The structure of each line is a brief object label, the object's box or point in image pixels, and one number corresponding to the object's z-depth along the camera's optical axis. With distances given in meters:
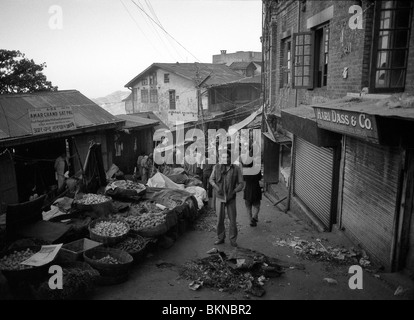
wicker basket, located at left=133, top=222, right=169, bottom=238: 7.93
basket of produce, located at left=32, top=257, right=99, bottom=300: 5.41
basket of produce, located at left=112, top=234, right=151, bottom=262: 7.15
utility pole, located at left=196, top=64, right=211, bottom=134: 29.80
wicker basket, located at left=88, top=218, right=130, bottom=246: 7.22
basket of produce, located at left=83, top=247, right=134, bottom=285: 6.24
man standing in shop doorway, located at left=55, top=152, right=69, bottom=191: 12.34
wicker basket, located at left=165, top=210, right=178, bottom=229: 8.59
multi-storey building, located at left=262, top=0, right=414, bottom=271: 5.79
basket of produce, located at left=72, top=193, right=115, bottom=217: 8.81
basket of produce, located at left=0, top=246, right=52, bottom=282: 5.54
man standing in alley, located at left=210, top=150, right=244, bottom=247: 8.03
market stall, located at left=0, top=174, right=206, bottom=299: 5.78
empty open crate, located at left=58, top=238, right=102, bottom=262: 6.44
